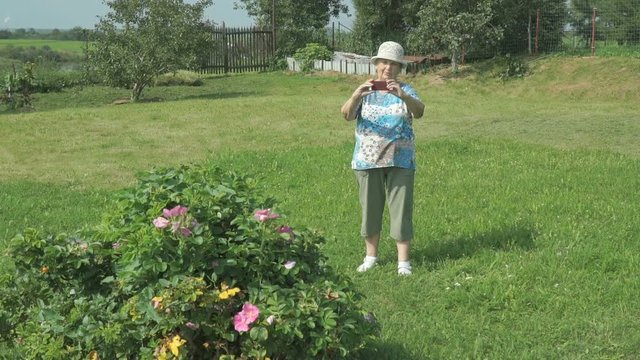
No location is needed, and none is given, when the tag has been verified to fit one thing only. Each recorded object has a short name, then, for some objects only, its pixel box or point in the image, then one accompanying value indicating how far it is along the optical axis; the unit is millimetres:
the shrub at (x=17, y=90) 19719
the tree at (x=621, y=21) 22531
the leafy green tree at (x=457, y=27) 21859
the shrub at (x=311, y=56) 28036
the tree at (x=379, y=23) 27984
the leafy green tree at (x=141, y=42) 20234
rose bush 2998
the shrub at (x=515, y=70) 21234
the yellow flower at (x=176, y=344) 2945
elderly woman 5188
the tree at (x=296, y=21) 31375
